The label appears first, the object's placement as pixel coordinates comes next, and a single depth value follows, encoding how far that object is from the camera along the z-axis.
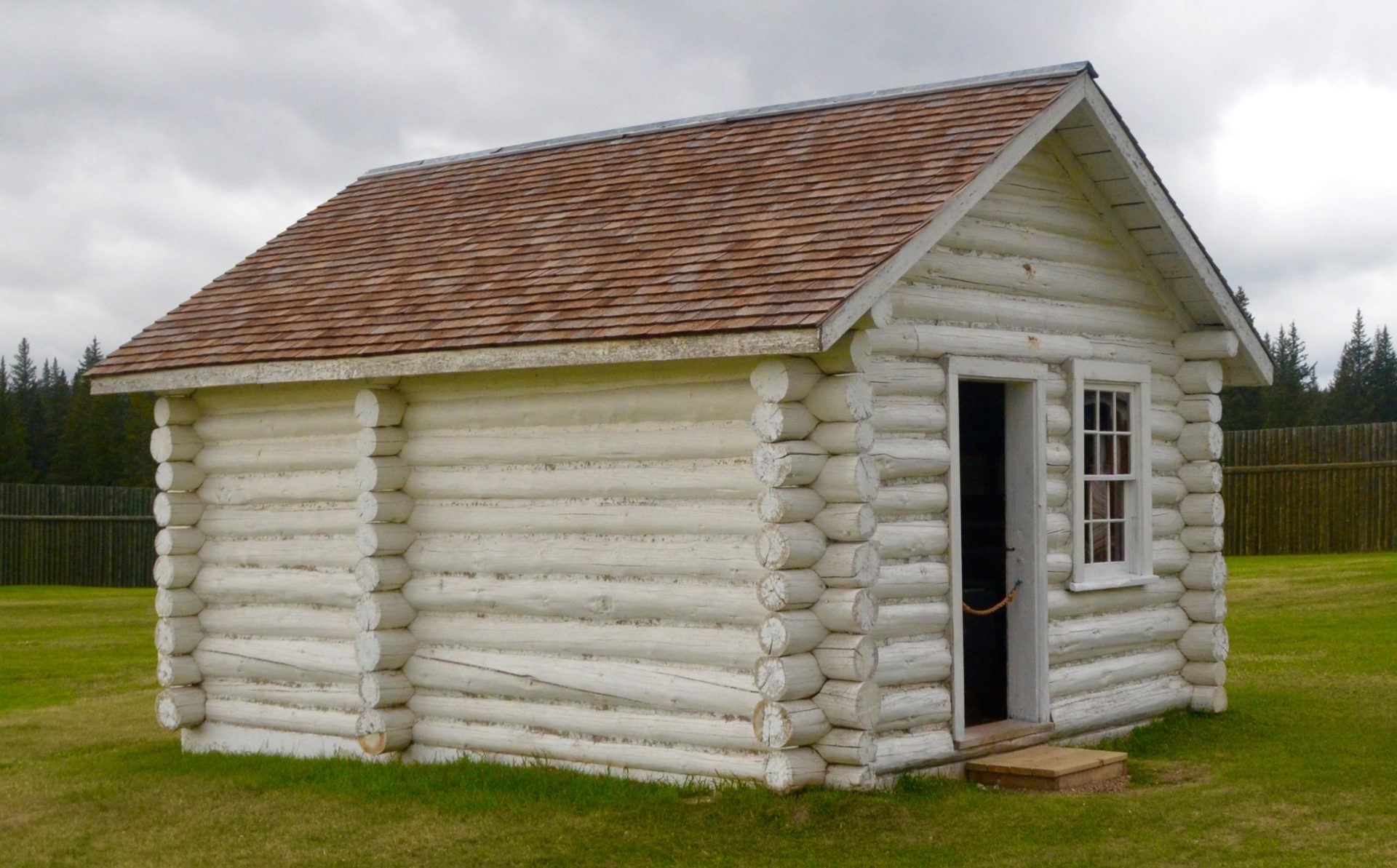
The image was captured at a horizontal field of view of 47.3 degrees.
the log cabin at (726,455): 9.43
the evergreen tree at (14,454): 45.47
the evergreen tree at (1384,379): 55.19
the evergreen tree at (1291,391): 49.47
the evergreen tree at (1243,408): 49.44
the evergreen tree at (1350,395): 54.47
